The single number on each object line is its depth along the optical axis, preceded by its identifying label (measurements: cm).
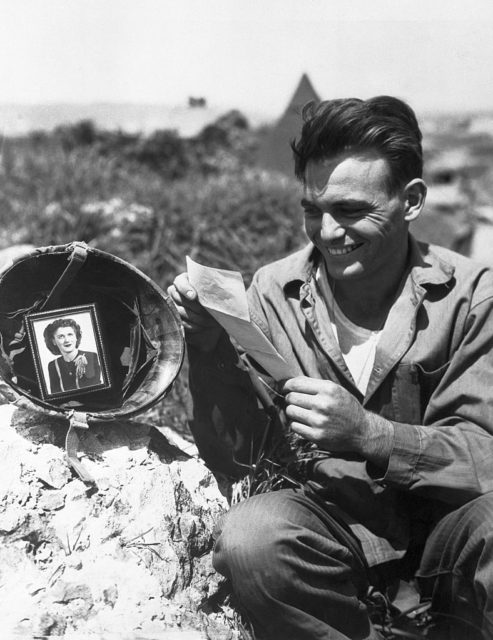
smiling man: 222
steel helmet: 241
